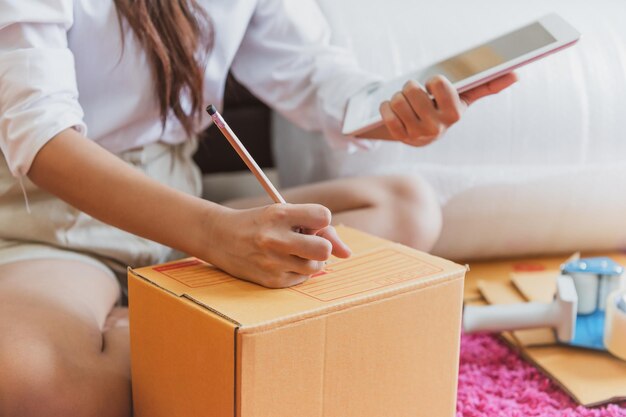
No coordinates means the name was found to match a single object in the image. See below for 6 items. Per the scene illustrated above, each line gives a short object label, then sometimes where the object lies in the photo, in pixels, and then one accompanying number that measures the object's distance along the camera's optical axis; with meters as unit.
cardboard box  1.13
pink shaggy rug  1.37
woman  1.23
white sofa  1.70
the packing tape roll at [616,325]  1.41
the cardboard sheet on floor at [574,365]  1.38
